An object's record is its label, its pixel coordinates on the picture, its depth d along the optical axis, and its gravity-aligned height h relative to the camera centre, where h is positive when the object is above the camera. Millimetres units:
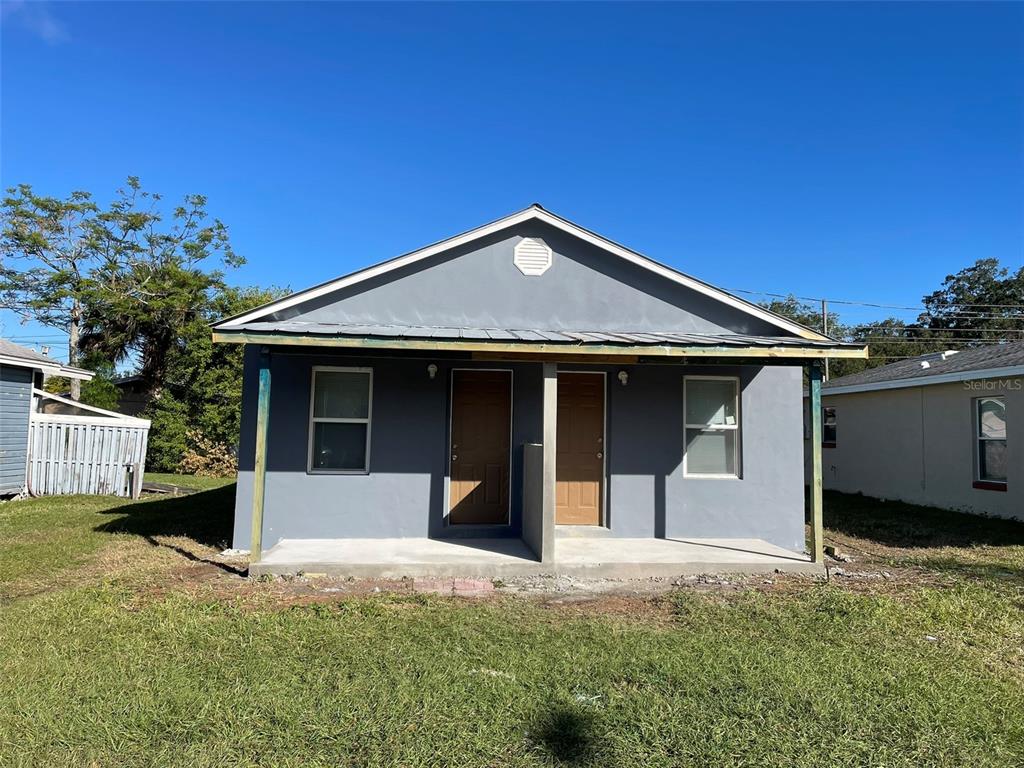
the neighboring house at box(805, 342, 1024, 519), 10828 +289
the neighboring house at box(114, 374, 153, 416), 21609 +1073
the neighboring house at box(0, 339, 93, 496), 12031 +284
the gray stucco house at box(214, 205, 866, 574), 7676 +248
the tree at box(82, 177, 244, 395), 21719 +4431
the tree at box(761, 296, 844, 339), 37594 +7992
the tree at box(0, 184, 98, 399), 22422 +6387
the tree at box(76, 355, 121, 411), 19141 +984
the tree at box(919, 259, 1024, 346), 36303 +8770
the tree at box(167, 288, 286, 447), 20000 +1421
